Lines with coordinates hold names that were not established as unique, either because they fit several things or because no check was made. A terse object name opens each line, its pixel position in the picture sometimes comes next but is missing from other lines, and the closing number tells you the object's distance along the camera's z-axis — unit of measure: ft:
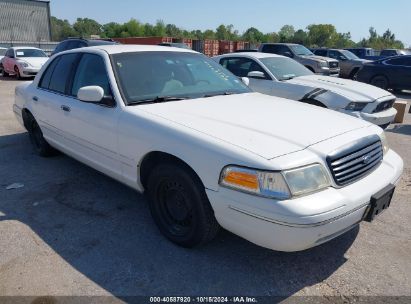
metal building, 135.44
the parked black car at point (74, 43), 46.80
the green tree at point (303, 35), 318.49
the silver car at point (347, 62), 57.57
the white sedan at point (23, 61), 53.11
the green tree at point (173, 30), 321.36
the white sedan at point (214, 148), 8.18
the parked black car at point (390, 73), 42.55
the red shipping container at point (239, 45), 132.55
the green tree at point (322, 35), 324.19
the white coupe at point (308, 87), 21.22
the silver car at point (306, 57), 48.19
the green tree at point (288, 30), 409.12
